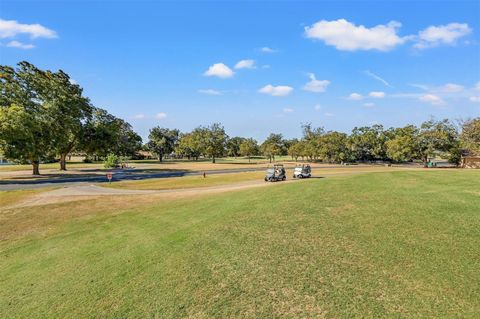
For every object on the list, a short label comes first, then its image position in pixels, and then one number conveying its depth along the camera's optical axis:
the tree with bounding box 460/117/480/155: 52.28
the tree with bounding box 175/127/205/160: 105.25
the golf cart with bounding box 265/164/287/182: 40.14
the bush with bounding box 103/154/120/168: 64.00
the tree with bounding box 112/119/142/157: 115.81
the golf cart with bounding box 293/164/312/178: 43.03
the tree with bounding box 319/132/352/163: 97.38
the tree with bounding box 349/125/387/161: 96.06
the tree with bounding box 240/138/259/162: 119.78
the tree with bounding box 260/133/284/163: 115.50
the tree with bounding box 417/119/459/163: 69.38
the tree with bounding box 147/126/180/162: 129.75
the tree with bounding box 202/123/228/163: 104.29
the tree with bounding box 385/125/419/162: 75.88
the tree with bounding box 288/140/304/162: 114.12
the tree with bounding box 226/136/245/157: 163.82
